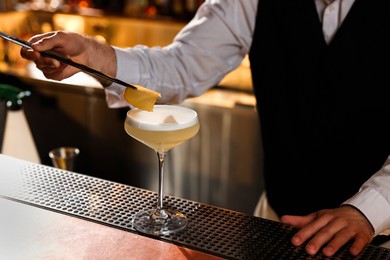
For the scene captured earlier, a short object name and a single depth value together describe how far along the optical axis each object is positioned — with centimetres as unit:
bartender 185
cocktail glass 123
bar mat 124
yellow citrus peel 133
